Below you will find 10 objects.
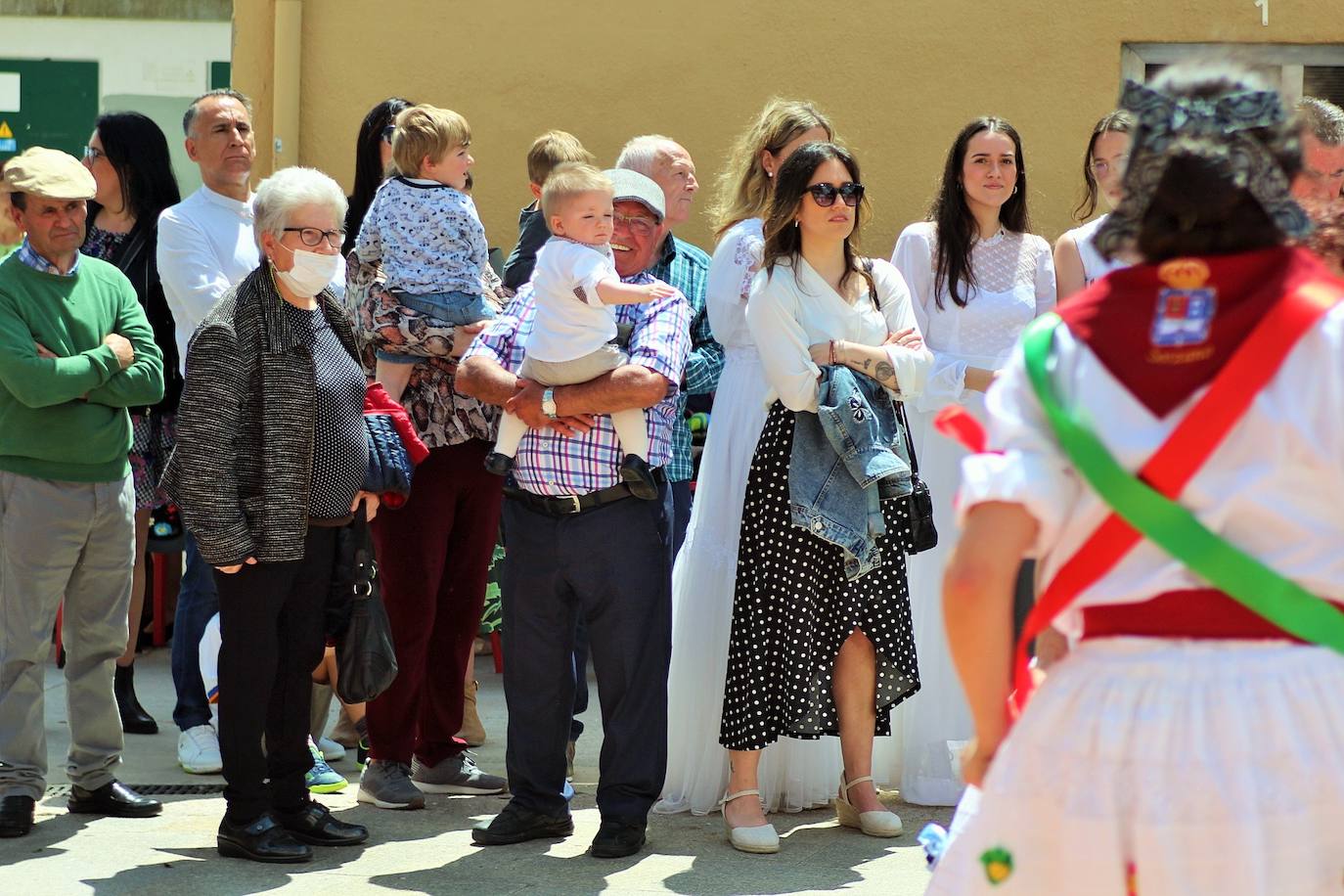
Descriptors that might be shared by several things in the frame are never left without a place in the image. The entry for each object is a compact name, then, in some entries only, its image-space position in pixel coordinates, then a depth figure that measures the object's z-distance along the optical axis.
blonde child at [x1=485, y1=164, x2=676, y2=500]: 9.68
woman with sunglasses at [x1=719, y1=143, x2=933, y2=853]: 10.12
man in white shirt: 11.58
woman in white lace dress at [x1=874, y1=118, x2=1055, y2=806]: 11.20
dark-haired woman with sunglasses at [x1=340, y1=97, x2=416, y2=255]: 12.68
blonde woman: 10.87
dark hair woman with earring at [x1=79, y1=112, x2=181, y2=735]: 13.03
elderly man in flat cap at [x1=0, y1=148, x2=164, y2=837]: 10.15
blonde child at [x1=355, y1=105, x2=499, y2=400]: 10.83
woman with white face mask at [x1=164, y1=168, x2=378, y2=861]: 9.35
